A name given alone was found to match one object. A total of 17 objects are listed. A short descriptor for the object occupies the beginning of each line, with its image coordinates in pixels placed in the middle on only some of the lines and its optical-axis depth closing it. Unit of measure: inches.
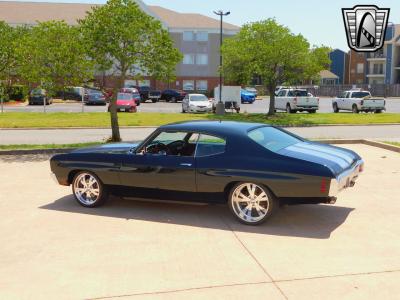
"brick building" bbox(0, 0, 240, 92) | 2706.7
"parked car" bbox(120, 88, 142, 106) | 1770.9
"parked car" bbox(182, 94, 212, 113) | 1320.1
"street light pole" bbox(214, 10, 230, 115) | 1230.9
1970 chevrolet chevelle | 246.7
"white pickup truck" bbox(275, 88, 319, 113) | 1288.1
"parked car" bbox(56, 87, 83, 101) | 2025.1
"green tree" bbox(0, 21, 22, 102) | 573.6
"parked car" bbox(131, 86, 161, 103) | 2078.0
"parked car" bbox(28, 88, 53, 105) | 1653.2
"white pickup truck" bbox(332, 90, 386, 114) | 1339.8
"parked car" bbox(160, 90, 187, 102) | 2110.0
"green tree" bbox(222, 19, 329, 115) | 1055.6
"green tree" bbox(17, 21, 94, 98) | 549.3
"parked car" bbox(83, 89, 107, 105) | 1740.9
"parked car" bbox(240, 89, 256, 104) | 1991.9
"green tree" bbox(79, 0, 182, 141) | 559.5
